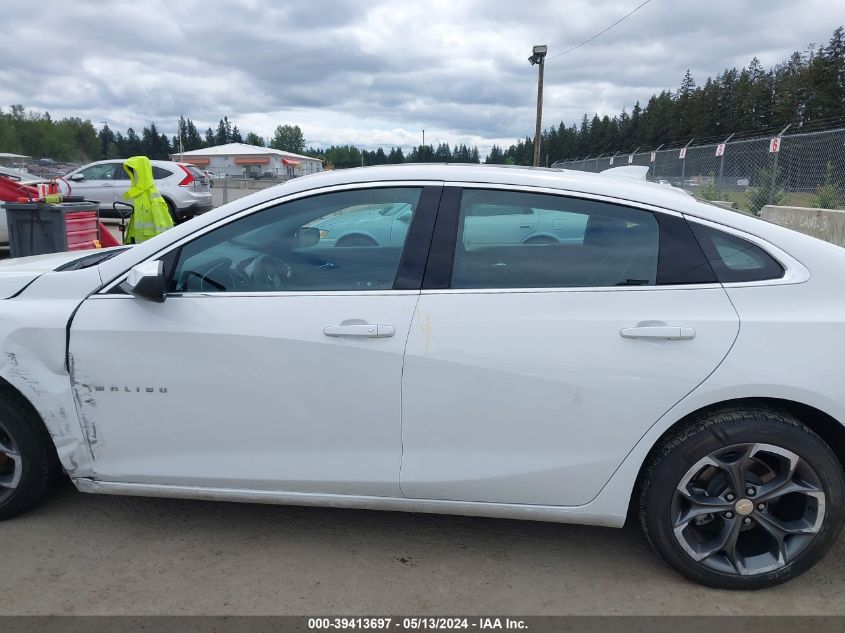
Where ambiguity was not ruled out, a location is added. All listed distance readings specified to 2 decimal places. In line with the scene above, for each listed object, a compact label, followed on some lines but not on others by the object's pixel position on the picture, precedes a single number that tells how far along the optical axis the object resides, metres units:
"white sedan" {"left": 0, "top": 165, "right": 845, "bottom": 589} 2.33
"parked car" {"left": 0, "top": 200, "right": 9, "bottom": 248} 10.40
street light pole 20.02
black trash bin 6.96
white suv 15.37
